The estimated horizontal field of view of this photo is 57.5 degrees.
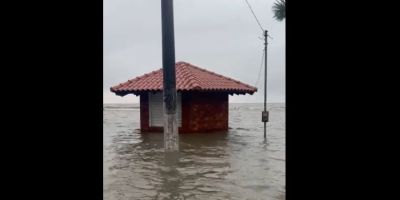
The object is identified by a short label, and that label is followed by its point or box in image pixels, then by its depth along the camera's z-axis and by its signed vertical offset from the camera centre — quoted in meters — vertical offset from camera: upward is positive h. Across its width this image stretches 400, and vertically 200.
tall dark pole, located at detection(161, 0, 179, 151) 11.37 +0.72
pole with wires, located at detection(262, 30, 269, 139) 14.34 +0.24
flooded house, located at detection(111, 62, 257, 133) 16.12 +0.14
